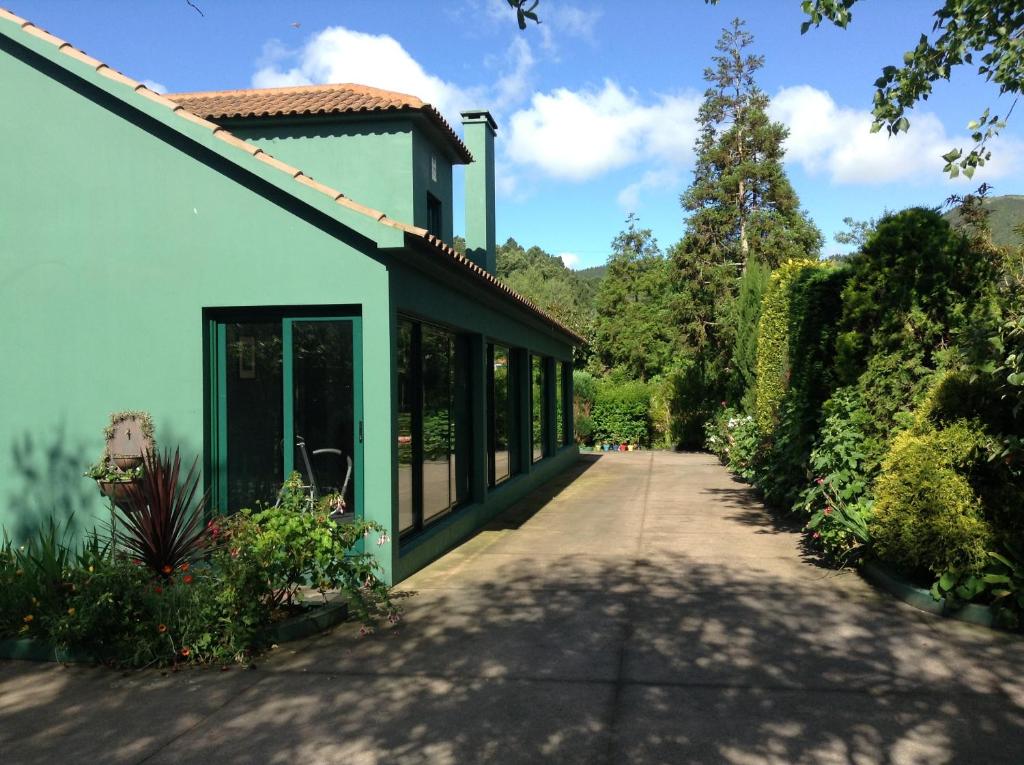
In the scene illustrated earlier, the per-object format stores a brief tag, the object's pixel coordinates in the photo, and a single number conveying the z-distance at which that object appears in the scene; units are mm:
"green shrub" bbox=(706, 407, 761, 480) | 16469
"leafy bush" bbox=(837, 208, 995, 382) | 7848
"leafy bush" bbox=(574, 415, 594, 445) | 28766
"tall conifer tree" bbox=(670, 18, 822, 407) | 26406
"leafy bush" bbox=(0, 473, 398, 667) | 5617
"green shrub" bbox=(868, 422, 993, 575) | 6430
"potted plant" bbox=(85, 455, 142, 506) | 7264
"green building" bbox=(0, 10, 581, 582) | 7668
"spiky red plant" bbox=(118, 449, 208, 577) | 6574
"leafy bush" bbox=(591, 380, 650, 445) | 28828
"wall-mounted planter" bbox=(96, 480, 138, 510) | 7262
